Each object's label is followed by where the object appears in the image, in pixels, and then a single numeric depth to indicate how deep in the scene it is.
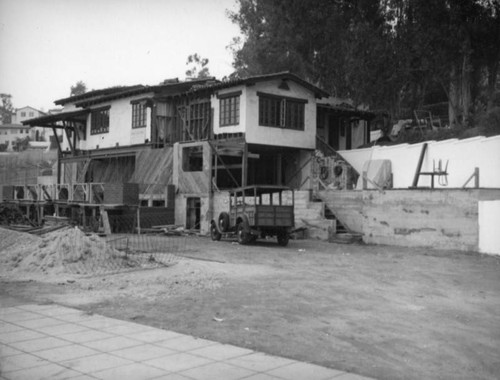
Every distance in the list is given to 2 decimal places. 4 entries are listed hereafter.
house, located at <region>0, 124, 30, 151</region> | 100.20
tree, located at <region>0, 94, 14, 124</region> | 108.44
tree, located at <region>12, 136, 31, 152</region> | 80.66
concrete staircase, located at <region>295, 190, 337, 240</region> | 23.82
